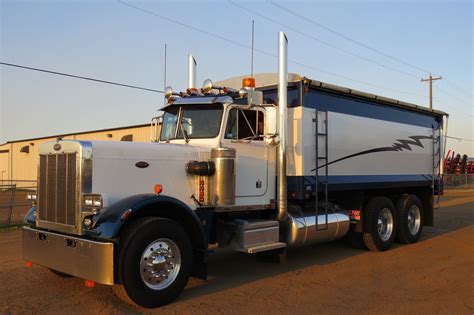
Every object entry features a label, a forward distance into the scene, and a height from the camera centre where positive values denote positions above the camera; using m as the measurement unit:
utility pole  40.58 +7.06
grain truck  5.55 -0.38
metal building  32.38 +0.35
